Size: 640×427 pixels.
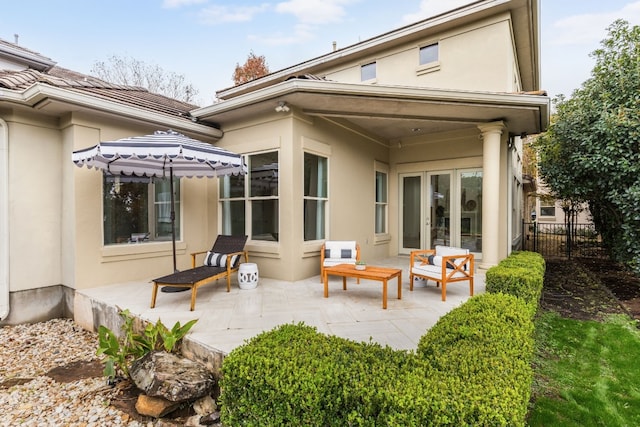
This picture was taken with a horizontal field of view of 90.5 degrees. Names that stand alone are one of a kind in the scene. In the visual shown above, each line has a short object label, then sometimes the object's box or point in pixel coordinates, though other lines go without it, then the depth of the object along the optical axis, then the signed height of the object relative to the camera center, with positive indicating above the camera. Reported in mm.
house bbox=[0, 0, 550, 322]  4891 +1130
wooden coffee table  4156 -846
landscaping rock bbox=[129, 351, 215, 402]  2639 -1421
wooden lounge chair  4086 -856
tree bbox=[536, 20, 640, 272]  5664 +1388
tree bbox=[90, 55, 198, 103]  15766 +7208
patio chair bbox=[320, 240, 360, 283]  5613 -728
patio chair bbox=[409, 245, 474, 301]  4660 -851
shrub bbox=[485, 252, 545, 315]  3885 -878
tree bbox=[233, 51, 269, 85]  18438 +8479
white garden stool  5117 -1023
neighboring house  16456 +376
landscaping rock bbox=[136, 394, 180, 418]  2684 -1644
